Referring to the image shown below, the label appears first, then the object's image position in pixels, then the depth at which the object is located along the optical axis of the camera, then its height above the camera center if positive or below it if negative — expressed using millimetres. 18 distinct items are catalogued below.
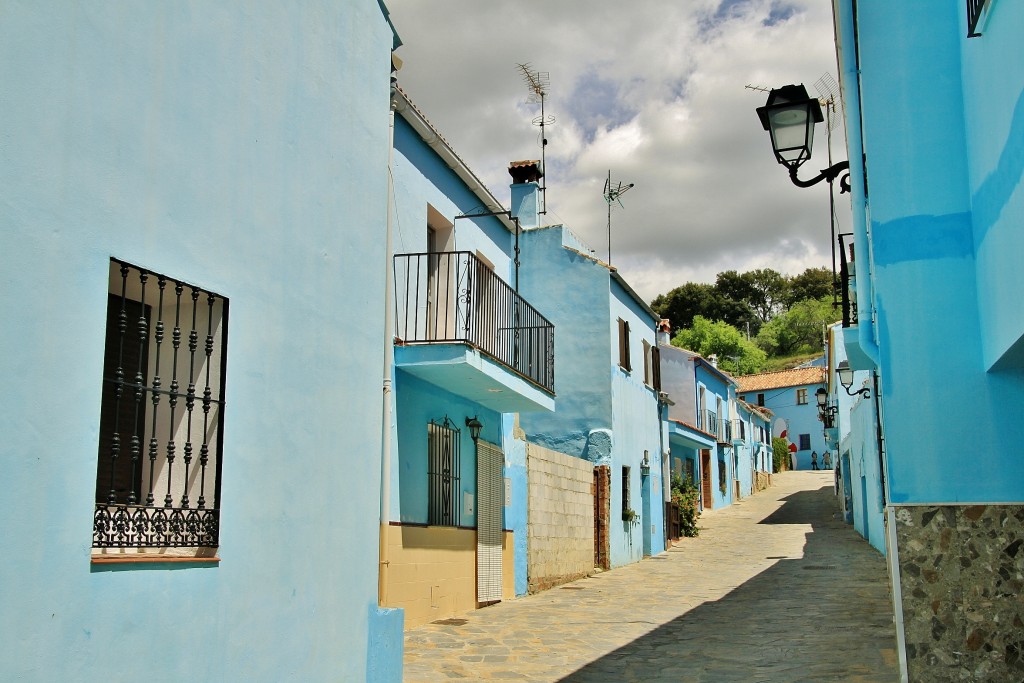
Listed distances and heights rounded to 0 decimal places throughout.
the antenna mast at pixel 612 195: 23453 +7440
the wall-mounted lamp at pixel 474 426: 13836 +1024
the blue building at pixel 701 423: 33281 +2770
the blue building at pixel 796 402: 64188 +6365
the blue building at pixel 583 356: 21172 +3175
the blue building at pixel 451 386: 11836 +1524
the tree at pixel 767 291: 86125 +18671
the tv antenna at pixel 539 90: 20289 +8733
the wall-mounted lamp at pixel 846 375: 19047 +2443
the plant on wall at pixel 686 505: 28406 -298
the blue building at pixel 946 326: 6391 +1207
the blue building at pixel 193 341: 4828 +996
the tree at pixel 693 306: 81750 +16439
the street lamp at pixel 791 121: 6984 +2776
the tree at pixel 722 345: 74500 +11857
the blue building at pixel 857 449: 21016 +1259
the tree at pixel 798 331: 79062 +13852
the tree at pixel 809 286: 84625 +18729
